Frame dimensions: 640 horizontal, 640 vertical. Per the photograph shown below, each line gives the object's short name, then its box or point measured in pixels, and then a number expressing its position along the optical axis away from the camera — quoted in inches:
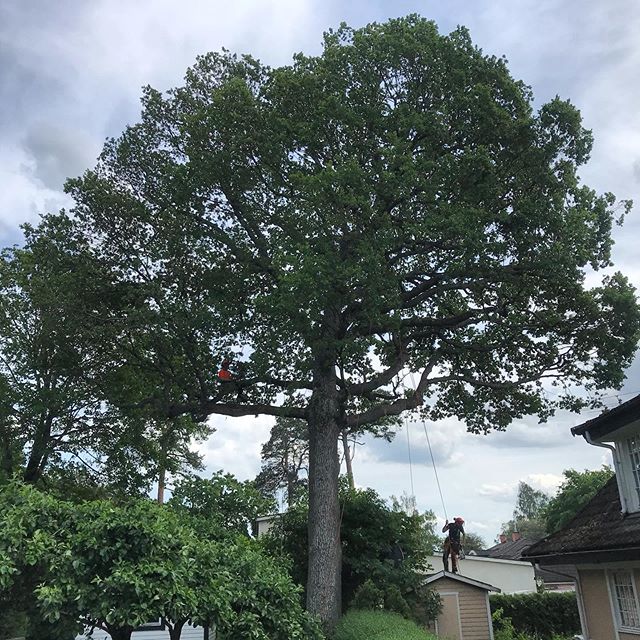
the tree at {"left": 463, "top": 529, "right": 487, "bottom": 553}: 2849.4
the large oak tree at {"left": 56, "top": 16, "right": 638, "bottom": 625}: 495.8
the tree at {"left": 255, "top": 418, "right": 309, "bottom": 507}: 1669.5
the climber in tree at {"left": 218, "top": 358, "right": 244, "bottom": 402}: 590.2
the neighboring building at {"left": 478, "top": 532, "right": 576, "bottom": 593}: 1317.7
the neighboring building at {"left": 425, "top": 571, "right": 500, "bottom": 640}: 785.6
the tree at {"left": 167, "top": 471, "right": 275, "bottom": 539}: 535.2
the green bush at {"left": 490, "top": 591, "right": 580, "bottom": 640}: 974.4
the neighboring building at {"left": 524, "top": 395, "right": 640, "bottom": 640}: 395.2
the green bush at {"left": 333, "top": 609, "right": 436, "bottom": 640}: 346.9
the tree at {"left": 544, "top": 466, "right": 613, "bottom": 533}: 1405.0
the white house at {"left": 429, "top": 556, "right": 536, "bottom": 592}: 1278.3
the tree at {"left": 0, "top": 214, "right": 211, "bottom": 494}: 585.6
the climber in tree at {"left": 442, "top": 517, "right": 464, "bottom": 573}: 697.0
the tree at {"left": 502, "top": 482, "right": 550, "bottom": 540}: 3501.7
